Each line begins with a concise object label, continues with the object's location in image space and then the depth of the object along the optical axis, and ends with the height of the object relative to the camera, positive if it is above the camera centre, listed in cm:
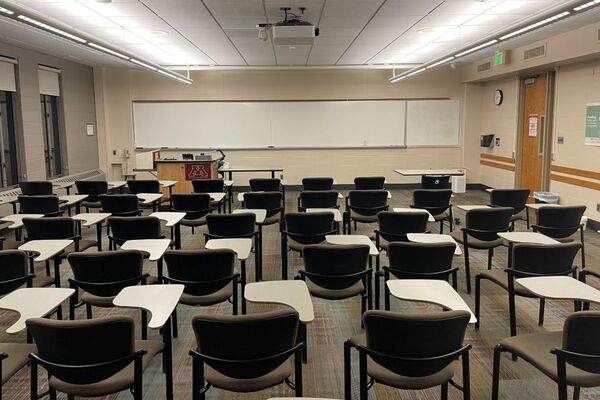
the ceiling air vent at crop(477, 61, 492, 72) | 1045 +158
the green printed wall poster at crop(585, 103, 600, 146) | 737 +20
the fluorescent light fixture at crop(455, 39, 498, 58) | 638 +128
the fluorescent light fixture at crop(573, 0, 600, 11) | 425 +118
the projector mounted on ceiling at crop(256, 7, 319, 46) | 639 +144
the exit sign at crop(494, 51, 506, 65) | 957 +159
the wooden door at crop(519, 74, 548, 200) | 920 +13
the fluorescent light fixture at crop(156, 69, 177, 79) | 919 +134
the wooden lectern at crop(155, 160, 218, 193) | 934 -56
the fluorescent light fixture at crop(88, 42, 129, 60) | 633 +128
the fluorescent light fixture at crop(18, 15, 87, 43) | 462 +121
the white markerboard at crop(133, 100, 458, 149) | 1226 +44
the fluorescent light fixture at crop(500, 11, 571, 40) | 478 +122
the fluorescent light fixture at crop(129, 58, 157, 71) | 783 +134
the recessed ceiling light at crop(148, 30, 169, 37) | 746 +168
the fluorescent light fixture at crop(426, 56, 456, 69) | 803 +135
